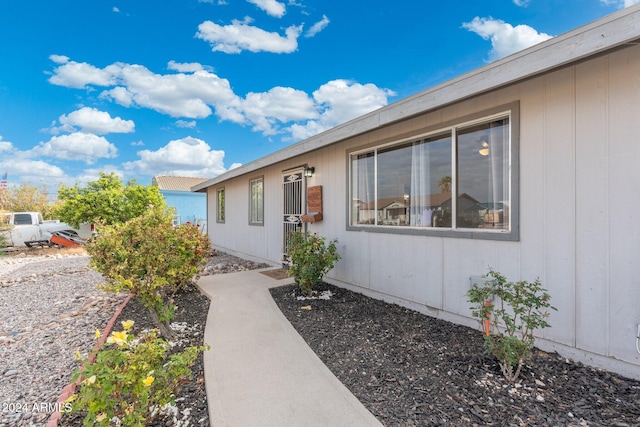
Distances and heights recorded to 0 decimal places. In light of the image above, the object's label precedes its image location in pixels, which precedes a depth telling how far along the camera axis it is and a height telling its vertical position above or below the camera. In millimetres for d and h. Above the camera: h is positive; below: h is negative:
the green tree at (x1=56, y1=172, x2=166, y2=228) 12969 +723
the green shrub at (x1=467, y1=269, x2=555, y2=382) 2275 -950
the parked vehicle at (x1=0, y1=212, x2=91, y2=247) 11355 -552
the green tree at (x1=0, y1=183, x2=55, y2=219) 17859 +1034
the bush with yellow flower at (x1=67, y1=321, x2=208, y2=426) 1527 -900
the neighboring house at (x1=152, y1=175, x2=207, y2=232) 22266 +1364
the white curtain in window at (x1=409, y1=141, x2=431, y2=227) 3838 +377
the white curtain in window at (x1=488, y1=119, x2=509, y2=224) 3072 +495
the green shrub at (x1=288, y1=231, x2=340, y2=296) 4688 -716
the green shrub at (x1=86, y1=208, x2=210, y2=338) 3152 -472
